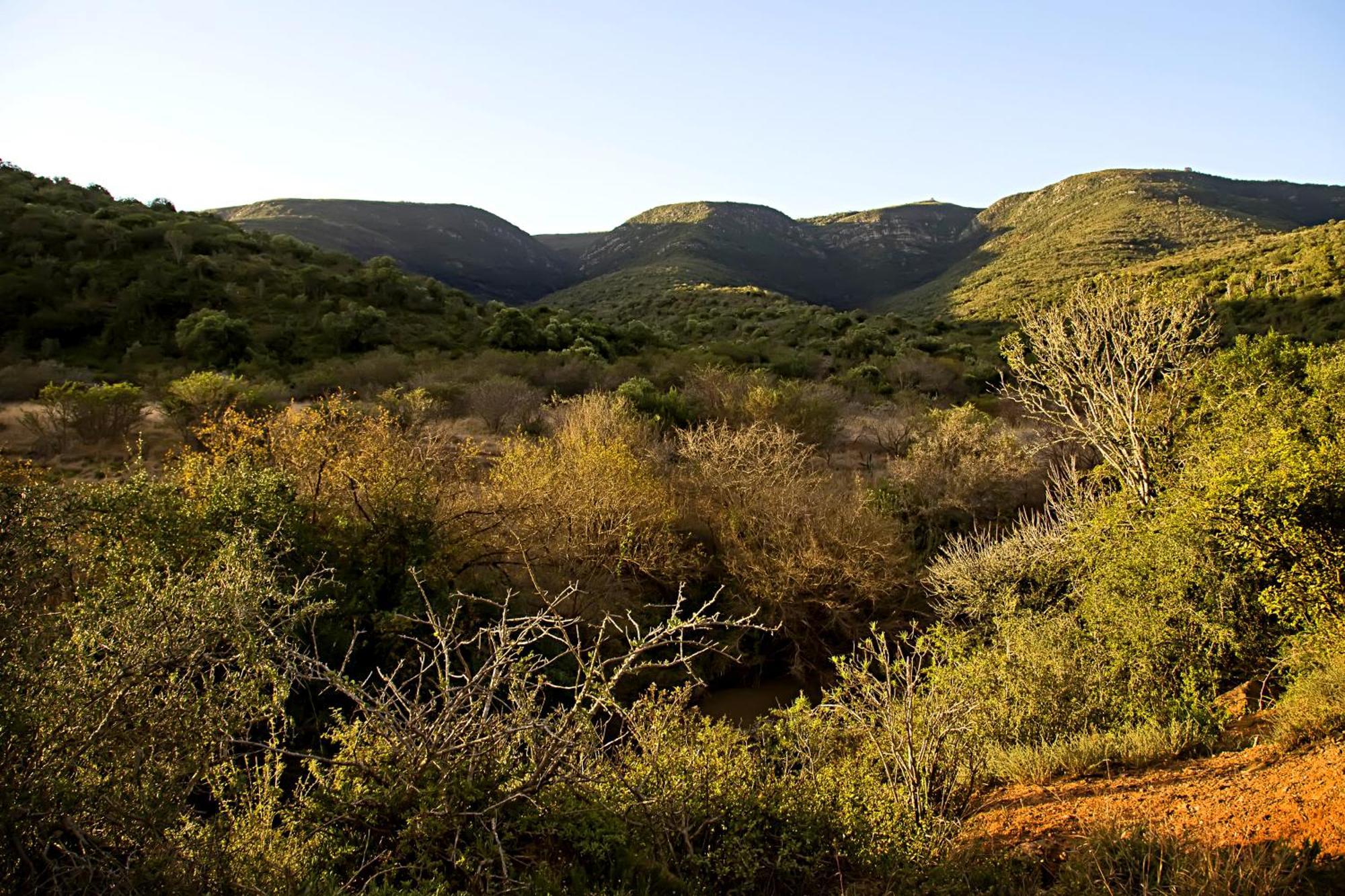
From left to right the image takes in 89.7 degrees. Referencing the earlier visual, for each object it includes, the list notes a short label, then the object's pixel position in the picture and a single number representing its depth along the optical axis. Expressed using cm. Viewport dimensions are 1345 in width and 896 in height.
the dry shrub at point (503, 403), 1919
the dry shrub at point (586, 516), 1206
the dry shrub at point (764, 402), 2023
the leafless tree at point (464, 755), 392
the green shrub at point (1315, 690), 555
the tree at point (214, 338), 2428
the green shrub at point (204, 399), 1656
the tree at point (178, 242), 3091
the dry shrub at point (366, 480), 987
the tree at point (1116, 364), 1042
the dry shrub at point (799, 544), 1312
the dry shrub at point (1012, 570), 1023
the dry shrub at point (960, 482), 1634
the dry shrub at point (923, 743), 506
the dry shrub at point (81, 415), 1542
